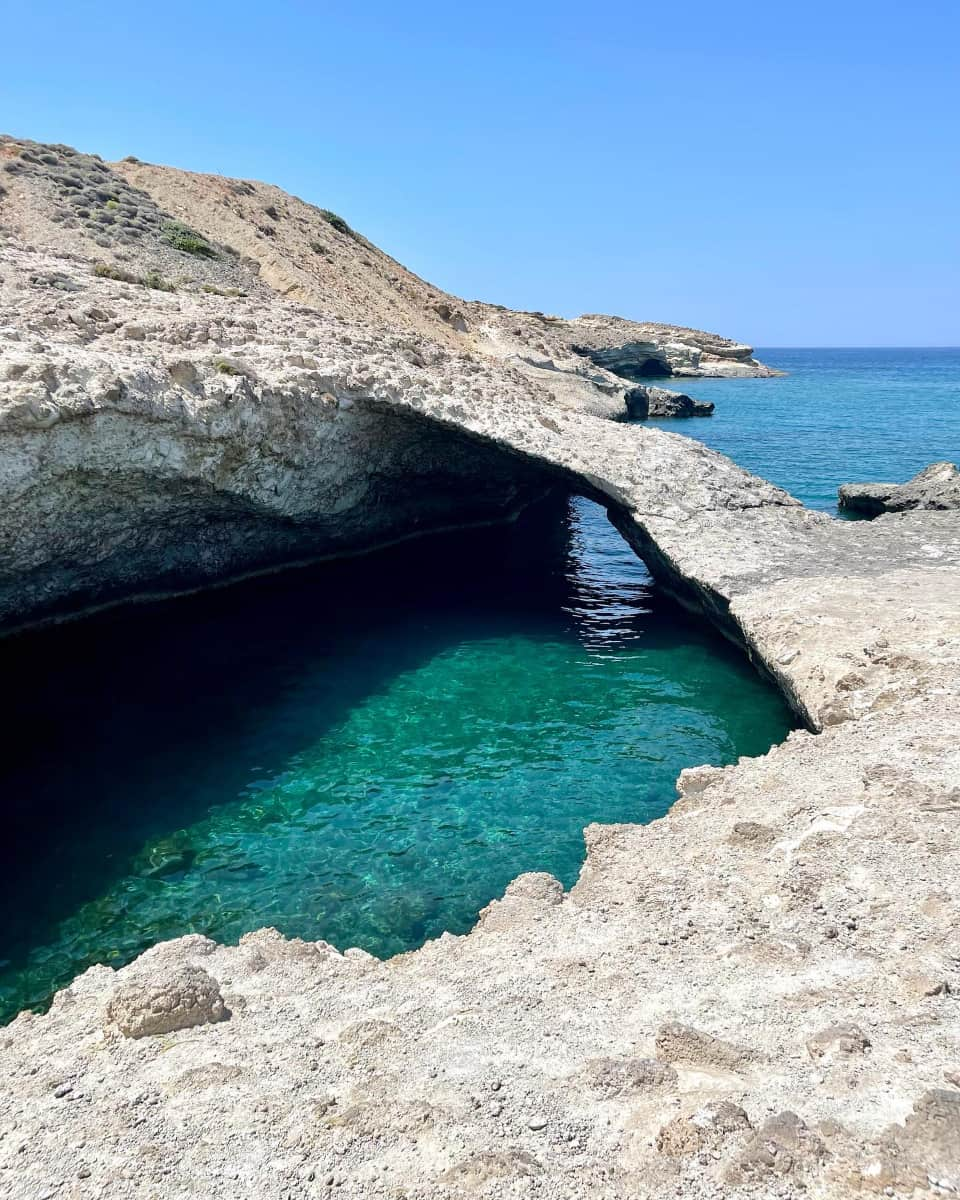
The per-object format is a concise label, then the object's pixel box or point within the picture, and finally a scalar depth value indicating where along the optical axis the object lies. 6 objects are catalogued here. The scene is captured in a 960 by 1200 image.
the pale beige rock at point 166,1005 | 7.10
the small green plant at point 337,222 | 54.35
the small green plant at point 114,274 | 24.03
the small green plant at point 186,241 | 36.44
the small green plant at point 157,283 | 24.94
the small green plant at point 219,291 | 27.18
